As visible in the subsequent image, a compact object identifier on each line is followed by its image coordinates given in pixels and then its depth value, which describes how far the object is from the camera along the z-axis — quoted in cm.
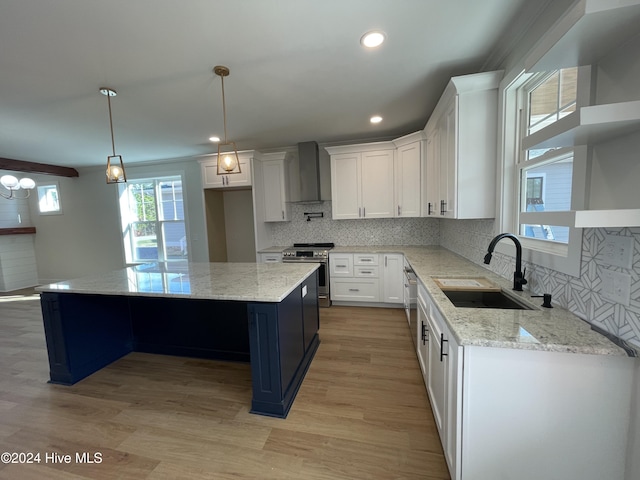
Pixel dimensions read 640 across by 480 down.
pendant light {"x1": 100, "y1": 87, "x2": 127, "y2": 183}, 238
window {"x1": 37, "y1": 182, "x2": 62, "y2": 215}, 582
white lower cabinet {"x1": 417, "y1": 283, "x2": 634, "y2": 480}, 103
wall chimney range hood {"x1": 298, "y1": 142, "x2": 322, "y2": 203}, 415
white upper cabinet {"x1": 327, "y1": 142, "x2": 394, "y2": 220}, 384
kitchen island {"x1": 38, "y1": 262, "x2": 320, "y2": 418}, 181
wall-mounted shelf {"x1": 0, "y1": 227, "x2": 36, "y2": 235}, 557
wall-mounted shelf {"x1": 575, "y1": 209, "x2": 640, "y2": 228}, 82
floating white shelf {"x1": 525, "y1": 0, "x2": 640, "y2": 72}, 77
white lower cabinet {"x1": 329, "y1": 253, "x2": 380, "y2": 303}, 379
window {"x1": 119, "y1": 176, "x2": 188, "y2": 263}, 528
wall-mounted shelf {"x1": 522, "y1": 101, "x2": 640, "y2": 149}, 82
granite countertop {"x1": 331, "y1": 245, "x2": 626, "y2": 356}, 102
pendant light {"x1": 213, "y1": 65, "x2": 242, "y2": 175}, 208
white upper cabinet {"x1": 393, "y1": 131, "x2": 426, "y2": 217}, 343
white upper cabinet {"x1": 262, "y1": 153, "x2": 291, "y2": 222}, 429
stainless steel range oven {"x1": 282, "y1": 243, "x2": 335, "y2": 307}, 390
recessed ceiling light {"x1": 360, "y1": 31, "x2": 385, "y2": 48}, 173
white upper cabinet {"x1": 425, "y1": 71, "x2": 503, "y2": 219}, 202
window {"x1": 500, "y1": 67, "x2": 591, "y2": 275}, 124
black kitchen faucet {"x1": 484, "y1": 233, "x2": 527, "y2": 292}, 156
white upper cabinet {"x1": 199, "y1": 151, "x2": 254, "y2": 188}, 414
